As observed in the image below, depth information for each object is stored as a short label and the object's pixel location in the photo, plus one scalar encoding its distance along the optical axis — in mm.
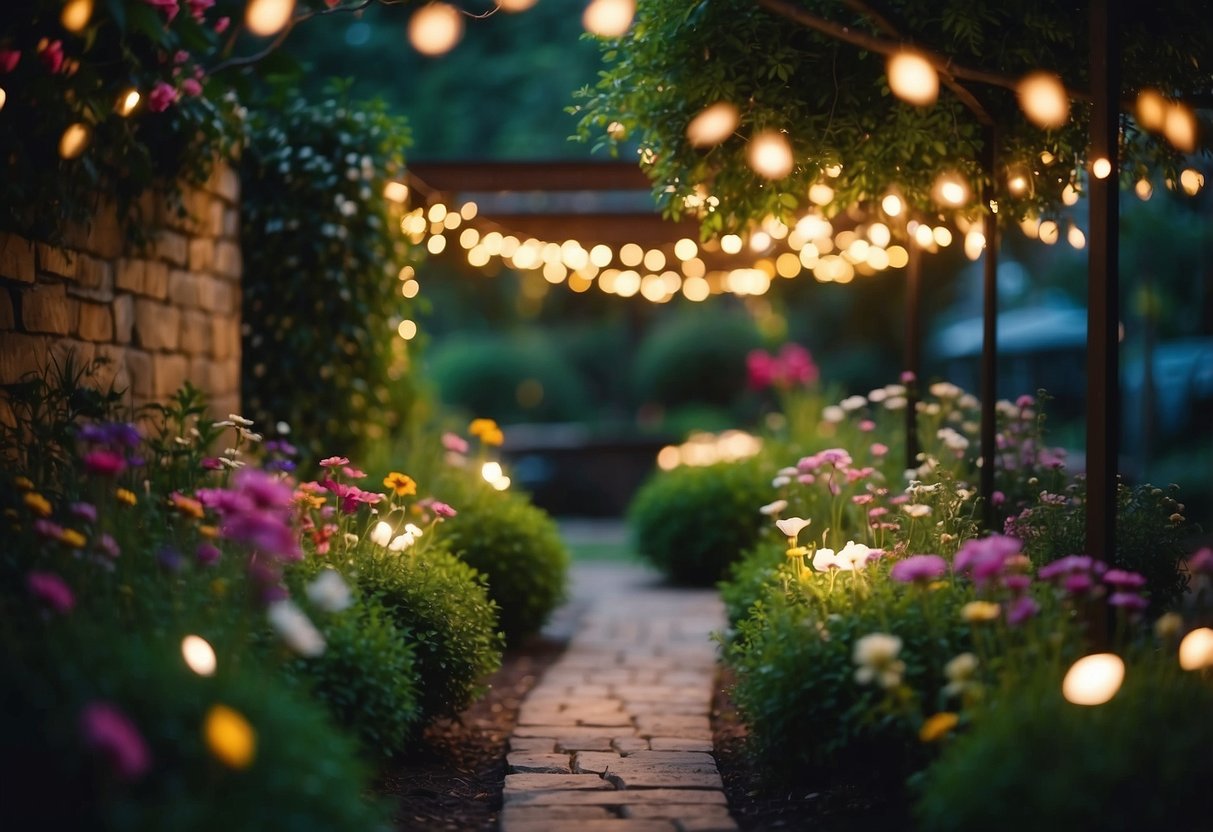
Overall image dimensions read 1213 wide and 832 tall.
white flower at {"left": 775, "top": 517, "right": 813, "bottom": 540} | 3541
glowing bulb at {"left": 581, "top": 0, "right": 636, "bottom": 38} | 3539
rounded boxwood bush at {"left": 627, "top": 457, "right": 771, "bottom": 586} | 7227
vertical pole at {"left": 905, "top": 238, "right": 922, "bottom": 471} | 5371
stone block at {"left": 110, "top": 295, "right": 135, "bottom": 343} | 4406
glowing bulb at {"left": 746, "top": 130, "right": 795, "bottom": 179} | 3914
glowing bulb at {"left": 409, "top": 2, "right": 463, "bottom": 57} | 3824
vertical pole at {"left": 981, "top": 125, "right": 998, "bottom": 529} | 4273
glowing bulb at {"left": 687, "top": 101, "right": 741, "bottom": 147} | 3904
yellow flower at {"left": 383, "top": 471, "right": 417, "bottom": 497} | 3758
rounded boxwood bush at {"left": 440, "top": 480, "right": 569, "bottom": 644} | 5214
